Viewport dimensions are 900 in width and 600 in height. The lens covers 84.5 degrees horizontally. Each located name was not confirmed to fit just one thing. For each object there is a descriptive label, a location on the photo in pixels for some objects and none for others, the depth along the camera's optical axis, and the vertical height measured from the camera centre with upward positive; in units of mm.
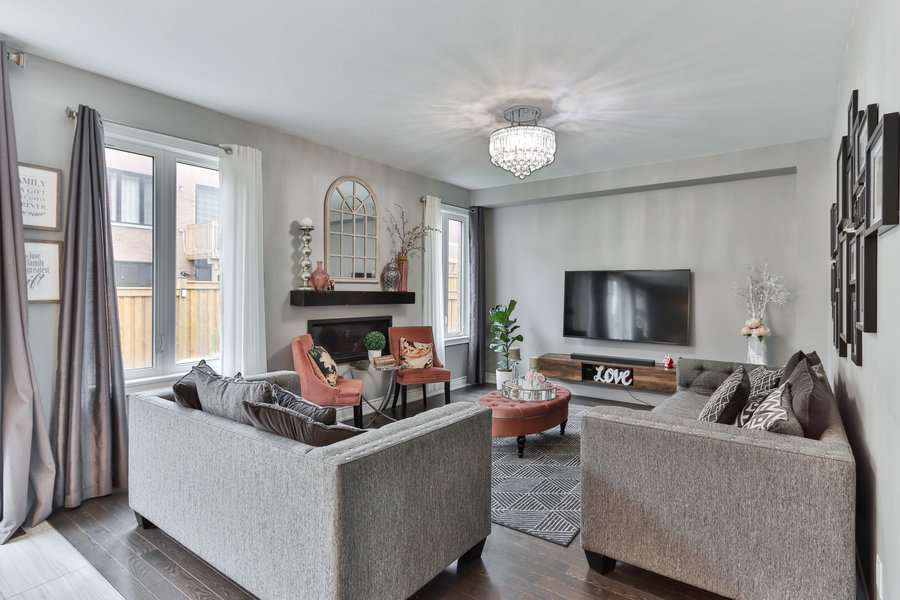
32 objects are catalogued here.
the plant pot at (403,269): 5430 +342
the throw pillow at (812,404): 1931 -436
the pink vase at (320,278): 4441 +205
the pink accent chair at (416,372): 4906 -724
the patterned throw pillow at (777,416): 1882 -478
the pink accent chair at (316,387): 3990 -716
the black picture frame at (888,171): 1406 +361
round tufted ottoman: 3578 -868
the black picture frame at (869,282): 1748 +50
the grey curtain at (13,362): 2619 -317
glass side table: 4913 -831
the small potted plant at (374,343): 4809 -418
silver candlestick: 4438 +398
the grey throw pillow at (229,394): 2080 -401
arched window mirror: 4770 +702
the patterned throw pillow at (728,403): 2359 -518
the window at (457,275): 6465 +328
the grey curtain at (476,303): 6516 -47
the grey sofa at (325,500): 1634 -757
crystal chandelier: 3572 +1125
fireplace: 4660 -334
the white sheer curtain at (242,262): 3807 +312
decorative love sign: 5375 -850
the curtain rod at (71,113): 3010 +1156
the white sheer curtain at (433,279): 5727 +243
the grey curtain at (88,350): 2896 -283
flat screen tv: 5285 -89
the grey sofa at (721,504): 1664 -771
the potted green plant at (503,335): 6077 -442
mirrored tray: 3889 -747
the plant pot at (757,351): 4574 -500
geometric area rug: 2705 -1213
